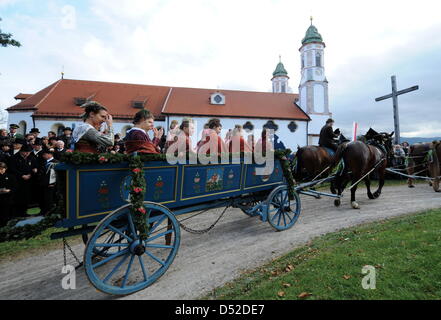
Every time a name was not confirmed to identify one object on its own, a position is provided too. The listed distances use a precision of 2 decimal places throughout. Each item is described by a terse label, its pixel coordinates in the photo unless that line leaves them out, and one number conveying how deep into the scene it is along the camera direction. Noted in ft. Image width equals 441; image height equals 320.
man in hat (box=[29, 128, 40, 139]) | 24.12
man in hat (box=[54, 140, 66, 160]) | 20.05
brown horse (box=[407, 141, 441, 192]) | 27.43
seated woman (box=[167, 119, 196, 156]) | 11.24
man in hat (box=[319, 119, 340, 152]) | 27.09
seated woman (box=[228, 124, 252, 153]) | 14.58
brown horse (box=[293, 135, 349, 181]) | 24.56
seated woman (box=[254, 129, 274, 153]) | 14.83
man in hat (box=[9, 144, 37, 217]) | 17.40
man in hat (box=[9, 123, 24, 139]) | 25.80
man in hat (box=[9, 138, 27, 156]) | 19.24
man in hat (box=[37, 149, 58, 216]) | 18.15
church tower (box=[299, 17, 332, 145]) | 93.30
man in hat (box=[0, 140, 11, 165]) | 18.39
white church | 74.08
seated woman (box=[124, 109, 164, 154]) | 10.38
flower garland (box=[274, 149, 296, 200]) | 15.48
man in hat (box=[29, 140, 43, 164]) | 19.48
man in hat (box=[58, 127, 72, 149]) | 24.42
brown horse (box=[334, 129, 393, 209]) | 20.86
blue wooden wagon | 8.18
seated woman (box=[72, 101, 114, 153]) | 9.35
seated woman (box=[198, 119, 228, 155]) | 12.99
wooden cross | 41.23
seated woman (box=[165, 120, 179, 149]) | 12.98
